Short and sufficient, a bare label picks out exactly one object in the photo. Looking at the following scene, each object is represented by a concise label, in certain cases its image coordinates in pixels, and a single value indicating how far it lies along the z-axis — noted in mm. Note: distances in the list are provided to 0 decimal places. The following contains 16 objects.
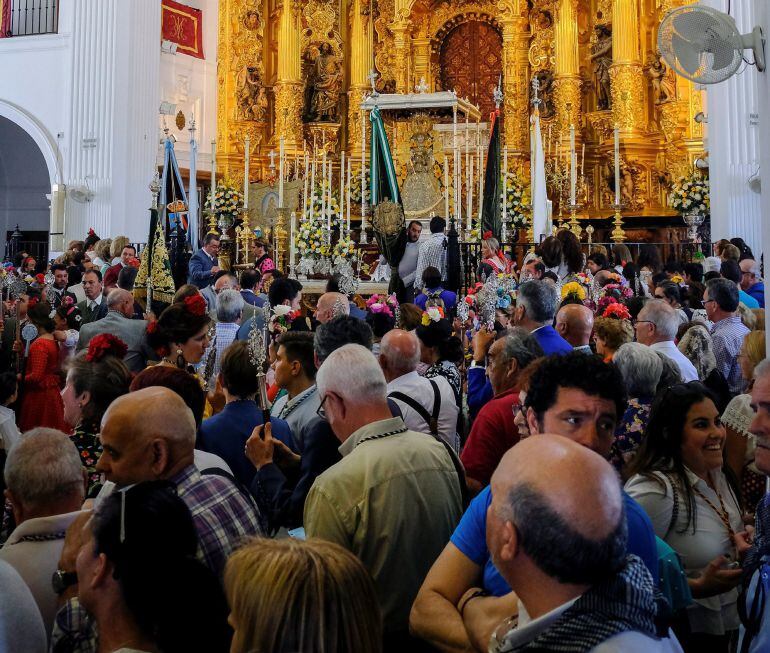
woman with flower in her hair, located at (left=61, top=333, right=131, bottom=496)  3701
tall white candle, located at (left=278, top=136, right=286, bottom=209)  13352
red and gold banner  17984
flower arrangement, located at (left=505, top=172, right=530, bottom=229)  16625
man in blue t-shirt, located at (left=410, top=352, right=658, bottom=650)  2375
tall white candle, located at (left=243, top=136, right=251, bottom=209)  14445
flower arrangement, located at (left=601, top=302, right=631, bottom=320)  5934
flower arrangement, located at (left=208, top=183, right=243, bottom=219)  17312
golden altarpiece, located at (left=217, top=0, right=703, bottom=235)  17328
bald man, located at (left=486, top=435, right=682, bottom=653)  1854
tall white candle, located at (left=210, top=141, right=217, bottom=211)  16016
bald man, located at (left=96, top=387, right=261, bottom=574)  2842
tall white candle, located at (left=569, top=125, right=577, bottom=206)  12570
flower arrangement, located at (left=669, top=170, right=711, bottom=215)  14945
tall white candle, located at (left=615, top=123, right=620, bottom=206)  13062
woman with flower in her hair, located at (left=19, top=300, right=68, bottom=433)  6074
